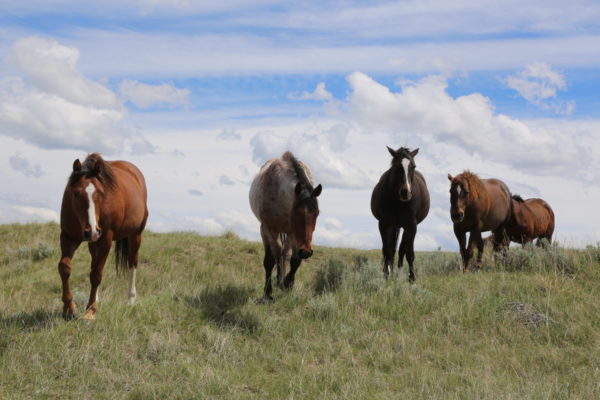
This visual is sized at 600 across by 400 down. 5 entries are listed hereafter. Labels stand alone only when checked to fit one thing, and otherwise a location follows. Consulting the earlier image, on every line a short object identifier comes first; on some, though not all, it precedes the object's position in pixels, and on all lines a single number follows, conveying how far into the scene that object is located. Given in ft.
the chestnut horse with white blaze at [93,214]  24.16
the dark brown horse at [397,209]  33.73
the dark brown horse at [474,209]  41.06
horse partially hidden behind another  51.67
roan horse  27.50
